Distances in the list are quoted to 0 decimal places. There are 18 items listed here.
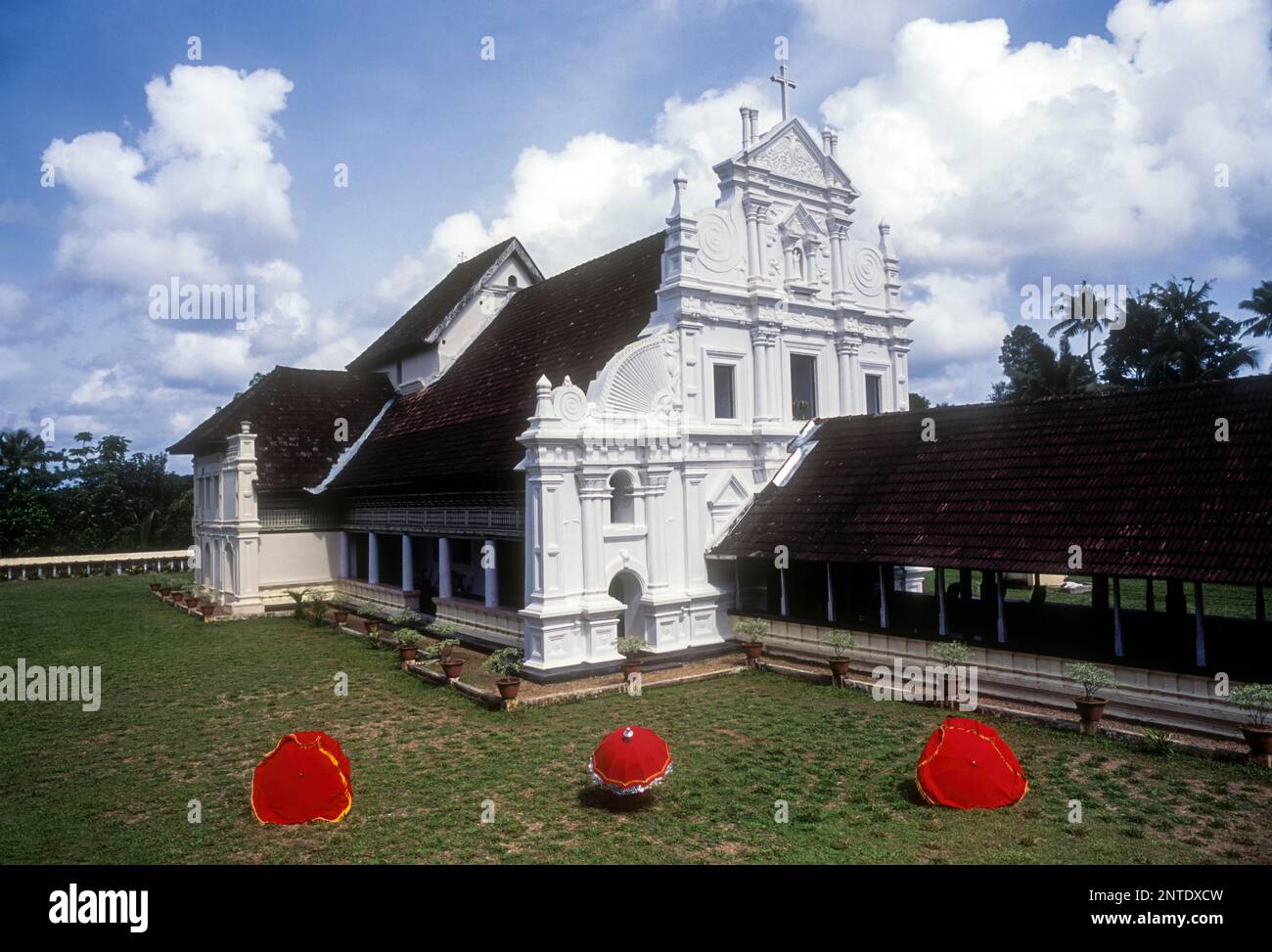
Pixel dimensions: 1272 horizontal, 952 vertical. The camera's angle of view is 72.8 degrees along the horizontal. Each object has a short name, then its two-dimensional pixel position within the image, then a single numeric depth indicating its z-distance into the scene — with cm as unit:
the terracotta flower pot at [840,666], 1399
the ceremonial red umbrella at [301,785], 861
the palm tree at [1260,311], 3741
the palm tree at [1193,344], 3628
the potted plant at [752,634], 1585
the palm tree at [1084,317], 3938
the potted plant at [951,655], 1276
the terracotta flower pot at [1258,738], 946
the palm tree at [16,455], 4678
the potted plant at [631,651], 1438
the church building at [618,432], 1568
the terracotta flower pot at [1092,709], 1093
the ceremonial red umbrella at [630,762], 869
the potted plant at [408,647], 1688
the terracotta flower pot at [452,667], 1490
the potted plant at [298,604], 2388
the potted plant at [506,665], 1362
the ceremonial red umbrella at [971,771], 855
